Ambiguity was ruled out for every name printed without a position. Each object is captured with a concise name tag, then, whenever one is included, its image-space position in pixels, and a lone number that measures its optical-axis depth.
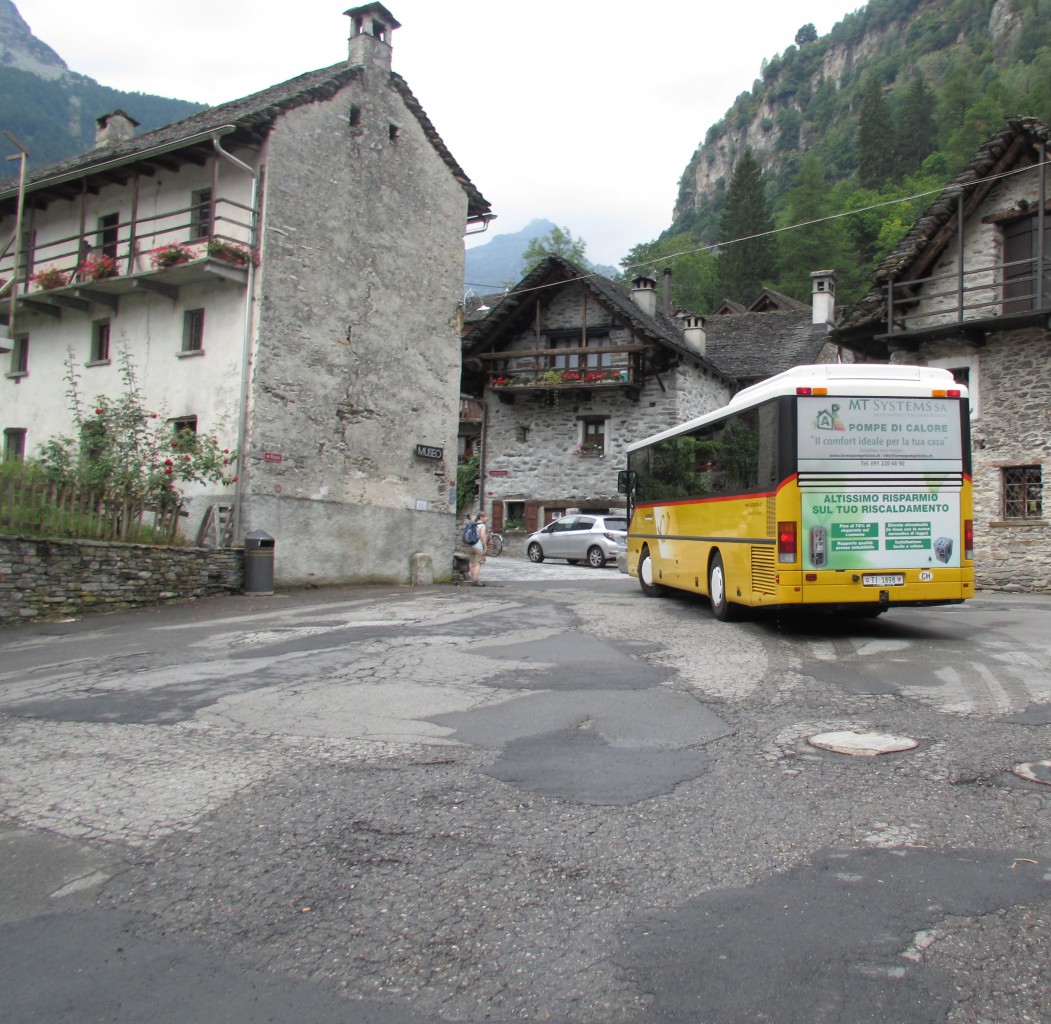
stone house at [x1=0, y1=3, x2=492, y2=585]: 18.30
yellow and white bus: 10.52
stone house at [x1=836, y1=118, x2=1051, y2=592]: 20.02
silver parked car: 27.67
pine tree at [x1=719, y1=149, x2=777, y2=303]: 71.44
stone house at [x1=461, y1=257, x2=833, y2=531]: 33.06
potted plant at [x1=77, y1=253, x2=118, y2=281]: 19.31
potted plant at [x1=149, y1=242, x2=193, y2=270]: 18.30
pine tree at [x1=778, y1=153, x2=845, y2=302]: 67.94
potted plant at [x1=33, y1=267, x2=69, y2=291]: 20.58
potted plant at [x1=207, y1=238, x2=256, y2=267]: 17.64
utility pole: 16.80
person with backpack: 20.69
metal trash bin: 17.05
